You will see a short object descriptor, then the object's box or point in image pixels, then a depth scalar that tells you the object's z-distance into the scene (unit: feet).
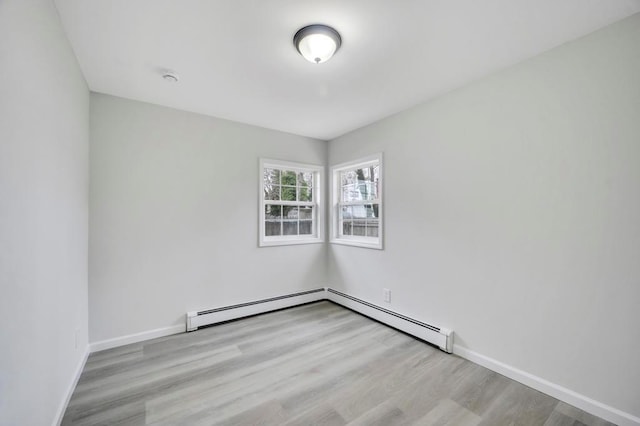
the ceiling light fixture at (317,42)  5.69
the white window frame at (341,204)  10.83
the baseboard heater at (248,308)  9.93
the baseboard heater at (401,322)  8.37
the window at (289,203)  12.10
